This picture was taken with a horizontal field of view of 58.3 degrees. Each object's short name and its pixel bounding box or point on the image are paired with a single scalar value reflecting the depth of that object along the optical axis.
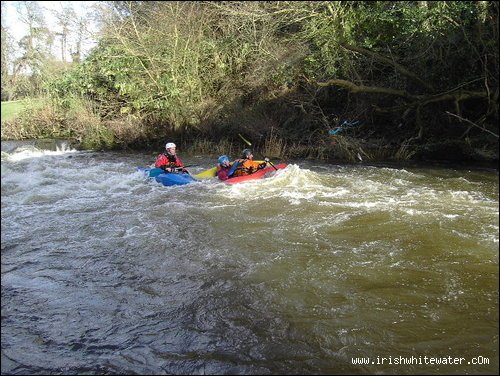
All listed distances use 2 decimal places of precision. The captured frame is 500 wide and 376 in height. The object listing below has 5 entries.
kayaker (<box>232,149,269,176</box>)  9.66
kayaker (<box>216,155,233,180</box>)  9.64
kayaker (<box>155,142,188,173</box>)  10.13
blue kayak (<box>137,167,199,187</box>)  9.67
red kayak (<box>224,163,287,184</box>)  9.32
